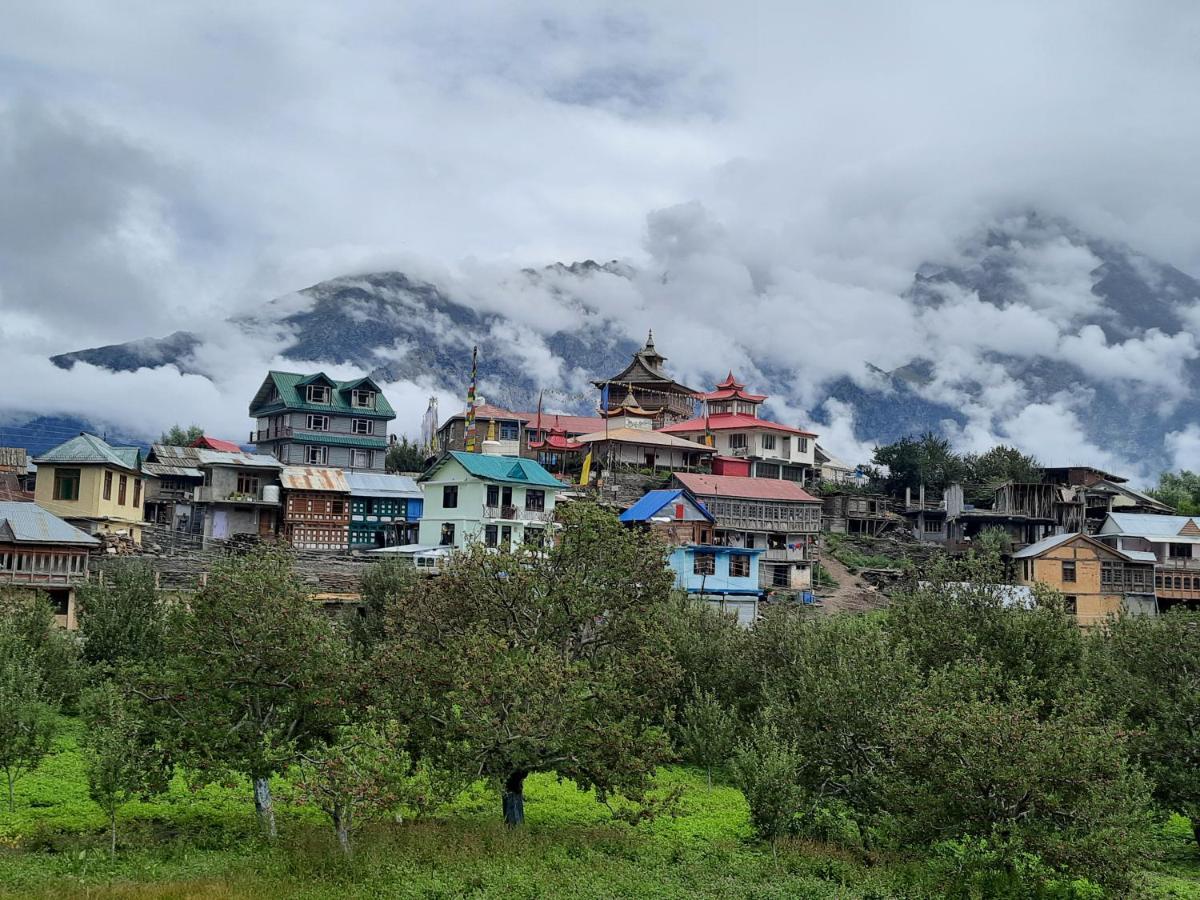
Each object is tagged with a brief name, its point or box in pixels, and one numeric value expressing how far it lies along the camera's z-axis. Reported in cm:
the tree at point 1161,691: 3366
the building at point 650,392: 11775
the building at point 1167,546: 7862
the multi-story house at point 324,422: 8538
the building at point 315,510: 7531
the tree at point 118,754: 2598
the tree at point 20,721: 2911
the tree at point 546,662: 2902
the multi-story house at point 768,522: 7900
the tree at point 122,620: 4544
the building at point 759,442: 9906
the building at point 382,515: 7956
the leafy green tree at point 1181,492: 9756
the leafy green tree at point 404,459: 10356
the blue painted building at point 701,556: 7156
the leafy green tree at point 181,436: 11154
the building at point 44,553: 5244
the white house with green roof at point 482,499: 7250
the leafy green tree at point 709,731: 4091
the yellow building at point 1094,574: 7688
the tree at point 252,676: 2814
